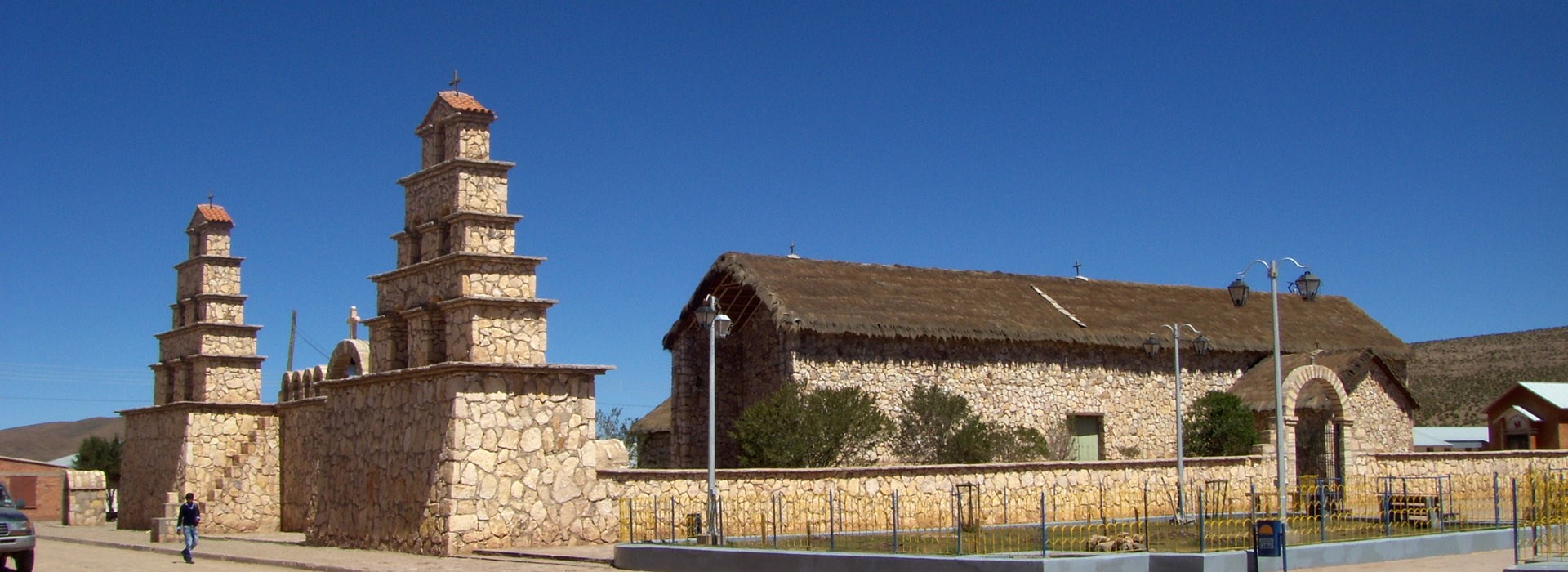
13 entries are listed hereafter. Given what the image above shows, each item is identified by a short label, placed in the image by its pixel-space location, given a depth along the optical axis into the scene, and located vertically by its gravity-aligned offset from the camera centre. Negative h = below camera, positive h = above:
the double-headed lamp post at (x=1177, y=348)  25.89 +1.28
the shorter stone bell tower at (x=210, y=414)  32.16 +0.06
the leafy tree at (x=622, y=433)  40.31 -0.52
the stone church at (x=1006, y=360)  31.67 +1.23
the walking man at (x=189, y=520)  22.03 -1.53
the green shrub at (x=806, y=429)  28.22 -0.27
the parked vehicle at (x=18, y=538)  18.44 -1.50
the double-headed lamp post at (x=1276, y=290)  22.26 +1.86
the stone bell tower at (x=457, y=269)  22.08 +2.26
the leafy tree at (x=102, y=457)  53.34 -1.47
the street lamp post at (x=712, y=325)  21.12 +1.31
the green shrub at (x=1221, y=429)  34.06 -0.36
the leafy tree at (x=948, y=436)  30.81 -0.45
